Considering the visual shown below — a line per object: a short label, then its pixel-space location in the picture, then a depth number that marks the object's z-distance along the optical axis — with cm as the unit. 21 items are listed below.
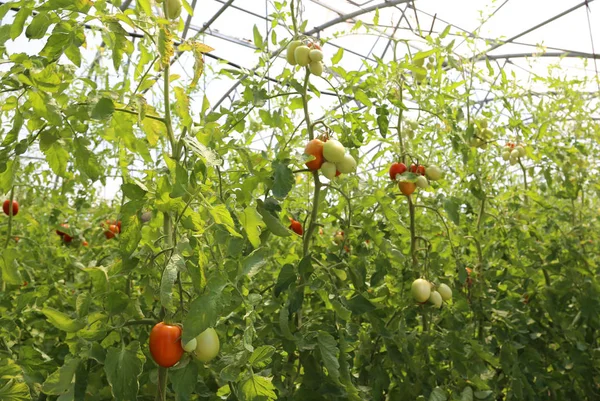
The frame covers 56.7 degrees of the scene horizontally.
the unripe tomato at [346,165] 122
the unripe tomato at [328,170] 121
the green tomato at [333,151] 119
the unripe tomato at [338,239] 176
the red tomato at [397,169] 152
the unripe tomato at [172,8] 96
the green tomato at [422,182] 147
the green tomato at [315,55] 123
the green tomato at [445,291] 147
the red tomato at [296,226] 150
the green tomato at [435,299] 145
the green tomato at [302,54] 124
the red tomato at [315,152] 121
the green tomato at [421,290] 141
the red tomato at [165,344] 82
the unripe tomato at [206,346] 85
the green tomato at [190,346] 83
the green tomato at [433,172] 152
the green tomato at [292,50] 128
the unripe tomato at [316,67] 125
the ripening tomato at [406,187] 148
